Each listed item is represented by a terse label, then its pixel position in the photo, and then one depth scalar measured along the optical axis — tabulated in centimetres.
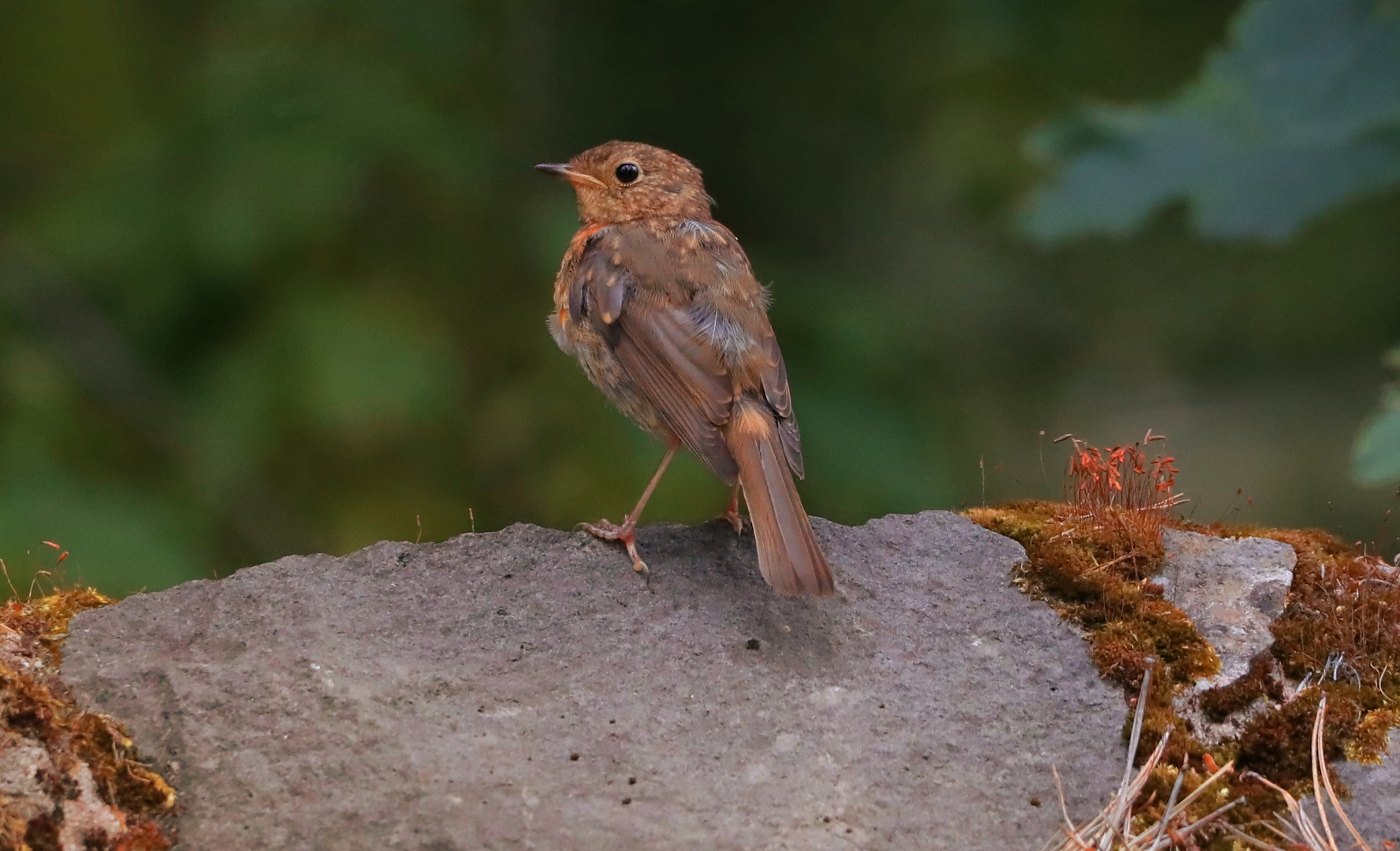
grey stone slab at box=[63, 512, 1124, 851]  548
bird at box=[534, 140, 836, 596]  752
